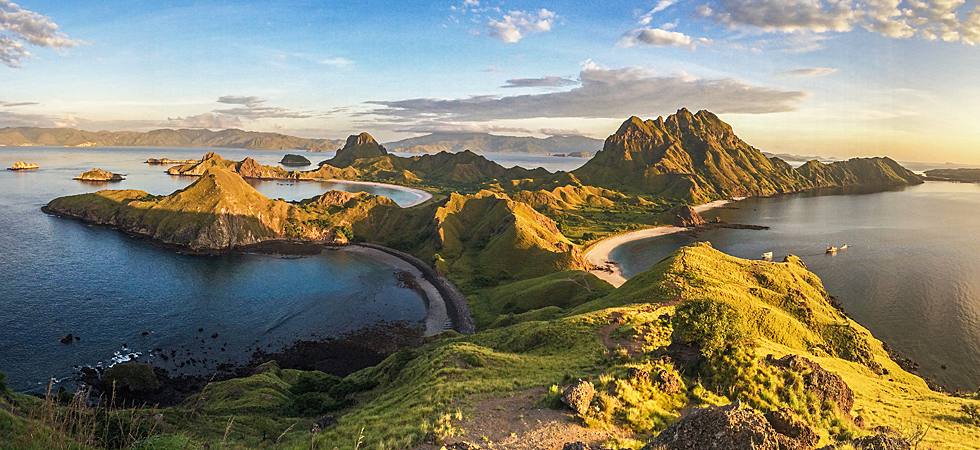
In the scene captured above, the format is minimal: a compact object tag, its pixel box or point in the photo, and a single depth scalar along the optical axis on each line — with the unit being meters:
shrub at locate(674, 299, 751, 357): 28.67
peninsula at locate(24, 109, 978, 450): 21.59
